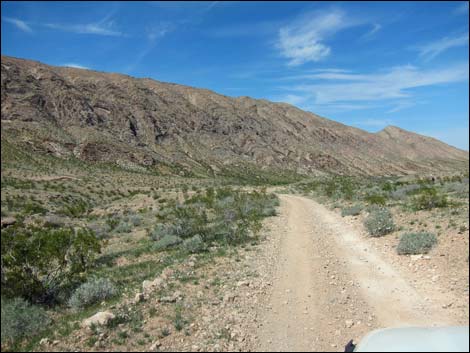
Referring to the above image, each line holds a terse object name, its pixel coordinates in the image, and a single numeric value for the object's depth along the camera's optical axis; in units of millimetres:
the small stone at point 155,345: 5863
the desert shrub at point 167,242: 14445
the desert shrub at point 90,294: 8352
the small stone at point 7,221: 20831
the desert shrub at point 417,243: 10070
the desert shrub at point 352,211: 18500
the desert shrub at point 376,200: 19000
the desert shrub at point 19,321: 6230
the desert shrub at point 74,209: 27031
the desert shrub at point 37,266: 8625
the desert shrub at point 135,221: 21578
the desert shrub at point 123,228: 20016
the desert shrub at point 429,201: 15836
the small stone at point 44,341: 5907
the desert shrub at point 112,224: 21031
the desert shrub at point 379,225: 13102
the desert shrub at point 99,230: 18592
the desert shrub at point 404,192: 21266
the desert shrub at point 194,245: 13047
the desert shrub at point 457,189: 19141
